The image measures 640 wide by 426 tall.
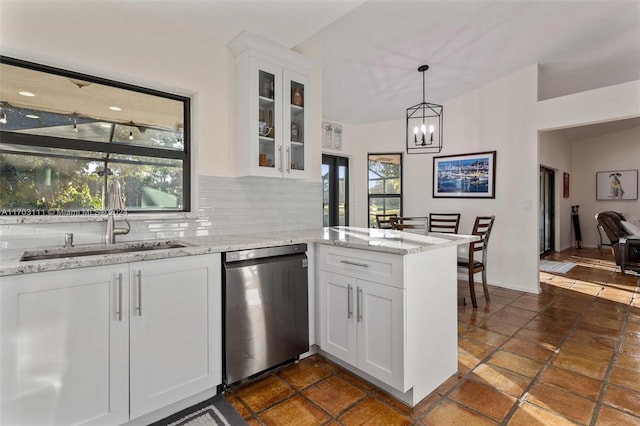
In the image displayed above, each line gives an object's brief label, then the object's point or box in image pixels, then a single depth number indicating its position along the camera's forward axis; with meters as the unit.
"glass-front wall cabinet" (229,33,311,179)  2.33
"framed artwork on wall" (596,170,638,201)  6.68
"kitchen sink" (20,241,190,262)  1.60
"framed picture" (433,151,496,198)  4.28
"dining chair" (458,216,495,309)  3.27
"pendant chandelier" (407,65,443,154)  4.64
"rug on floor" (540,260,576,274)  5.04
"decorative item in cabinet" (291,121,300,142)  2.60
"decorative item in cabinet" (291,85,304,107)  2.56
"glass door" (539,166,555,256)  6.44
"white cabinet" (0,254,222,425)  1.24
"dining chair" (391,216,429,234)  4.06
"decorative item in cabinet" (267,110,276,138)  2.44
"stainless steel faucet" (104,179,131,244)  1.85
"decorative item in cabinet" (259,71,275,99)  2.40
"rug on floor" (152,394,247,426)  1.60
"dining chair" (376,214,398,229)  4.44
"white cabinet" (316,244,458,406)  1.66
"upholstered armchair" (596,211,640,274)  4.70
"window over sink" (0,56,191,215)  1.75
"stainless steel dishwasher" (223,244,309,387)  1.80
